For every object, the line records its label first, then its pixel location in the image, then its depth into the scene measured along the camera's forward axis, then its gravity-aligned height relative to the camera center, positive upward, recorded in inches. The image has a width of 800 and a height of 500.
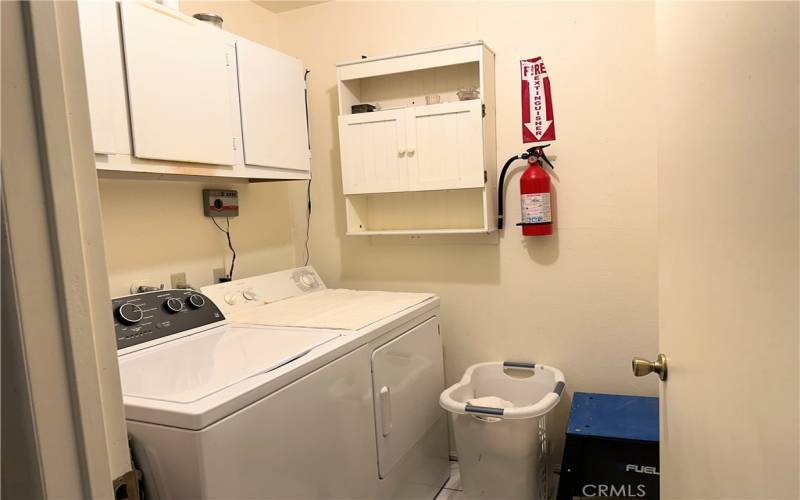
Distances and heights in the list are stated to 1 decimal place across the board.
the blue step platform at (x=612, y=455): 73.1 -39.3
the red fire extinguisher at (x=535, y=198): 86.7 -0.4
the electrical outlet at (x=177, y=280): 83.2 -10.8
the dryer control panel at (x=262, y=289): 83.1 -14.3
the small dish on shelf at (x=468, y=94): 89.9 +19.1
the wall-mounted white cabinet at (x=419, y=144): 88.4 +10.8
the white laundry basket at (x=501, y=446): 77.8 -39.8
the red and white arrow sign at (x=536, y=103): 89.8 +16.8
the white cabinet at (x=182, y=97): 58.4 +16.4
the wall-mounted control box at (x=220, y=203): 90.1 +1.9
